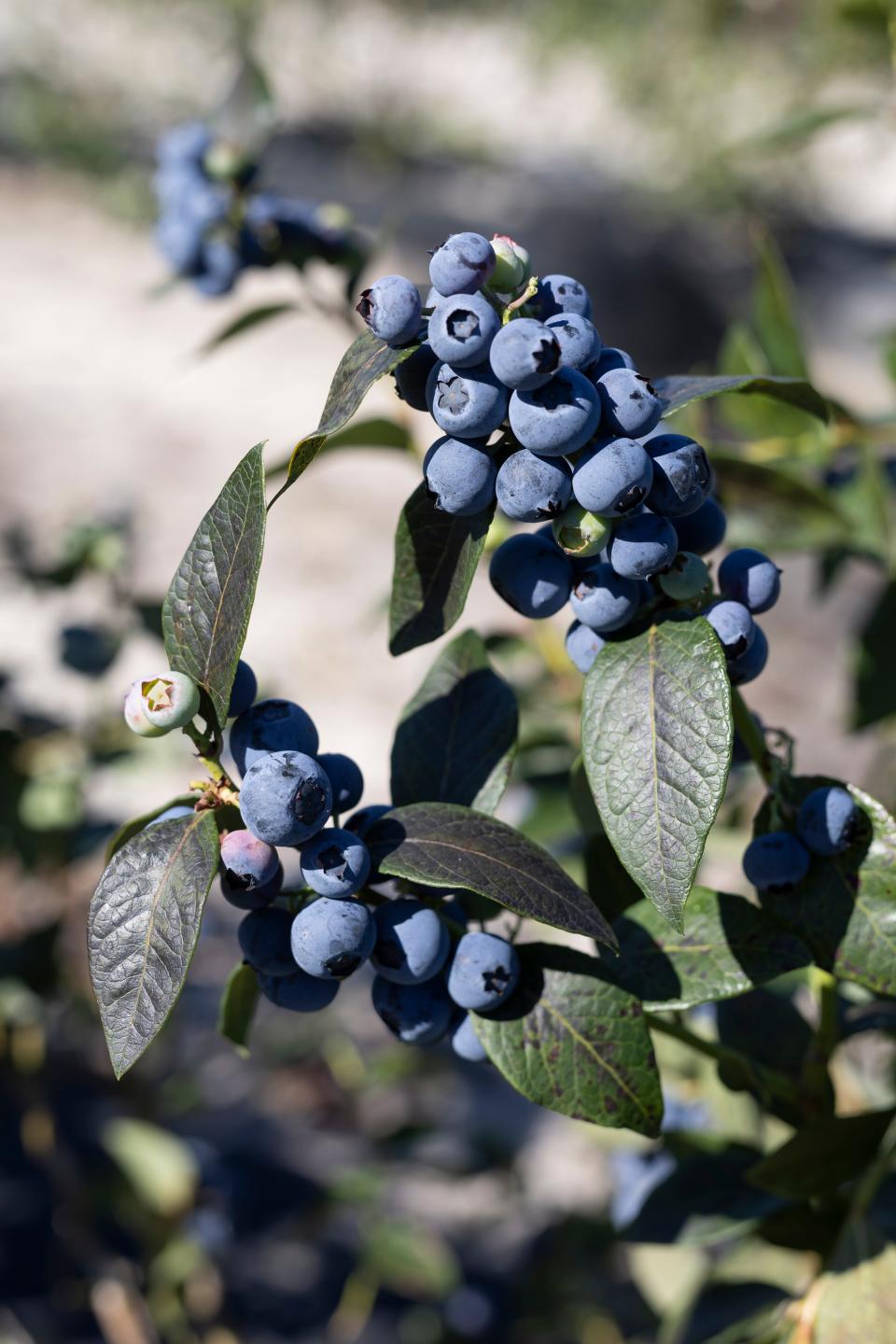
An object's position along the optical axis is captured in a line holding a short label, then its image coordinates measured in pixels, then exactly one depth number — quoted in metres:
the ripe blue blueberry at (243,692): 0.61
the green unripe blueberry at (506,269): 0.59
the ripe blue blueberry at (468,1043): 0.62
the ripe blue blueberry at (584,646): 0.61
